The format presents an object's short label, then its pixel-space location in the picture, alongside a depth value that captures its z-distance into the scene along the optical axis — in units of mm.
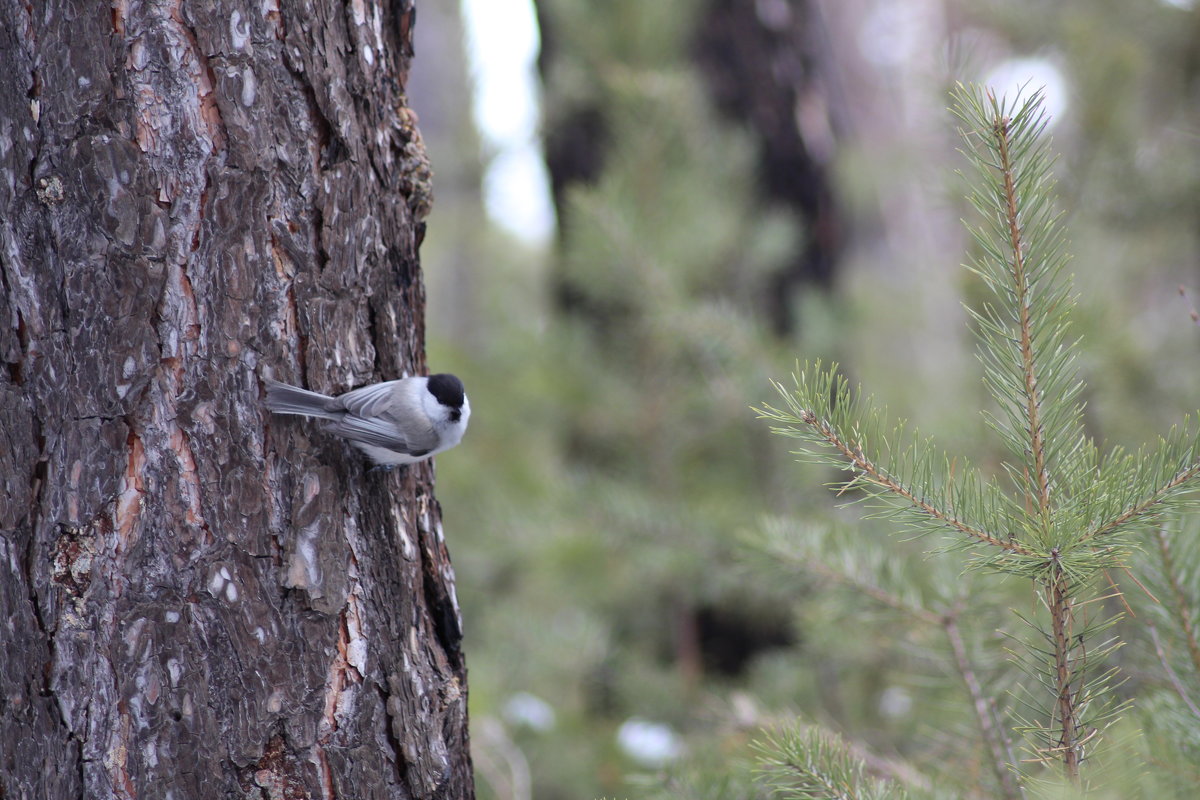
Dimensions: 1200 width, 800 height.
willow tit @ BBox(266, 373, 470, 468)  8844
